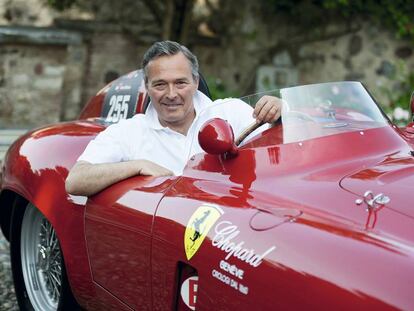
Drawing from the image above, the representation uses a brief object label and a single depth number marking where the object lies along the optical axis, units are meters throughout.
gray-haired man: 3.16
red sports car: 2.31
